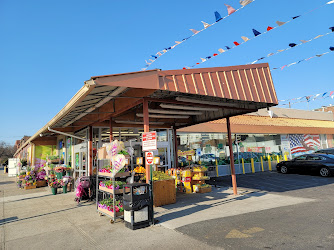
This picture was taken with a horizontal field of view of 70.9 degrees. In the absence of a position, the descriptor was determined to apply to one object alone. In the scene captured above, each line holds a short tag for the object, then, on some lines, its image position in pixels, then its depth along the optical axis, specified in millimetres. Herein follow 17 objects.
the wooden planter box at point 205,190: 10055
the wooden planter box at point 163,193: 7879
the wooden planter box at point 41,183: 15228
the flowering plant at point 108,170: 6543
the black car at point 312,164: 13703
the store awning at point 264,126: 17297
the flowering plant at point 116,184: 6309
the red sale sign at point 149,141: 5781
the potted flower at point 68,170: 13092
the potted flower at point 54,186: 11344
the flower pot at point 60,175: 13320
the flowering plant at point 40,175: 15217
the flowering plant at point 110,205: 6188
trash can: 5516
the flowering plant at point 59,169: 12671
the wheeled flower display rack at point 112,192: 6129
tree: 89312
